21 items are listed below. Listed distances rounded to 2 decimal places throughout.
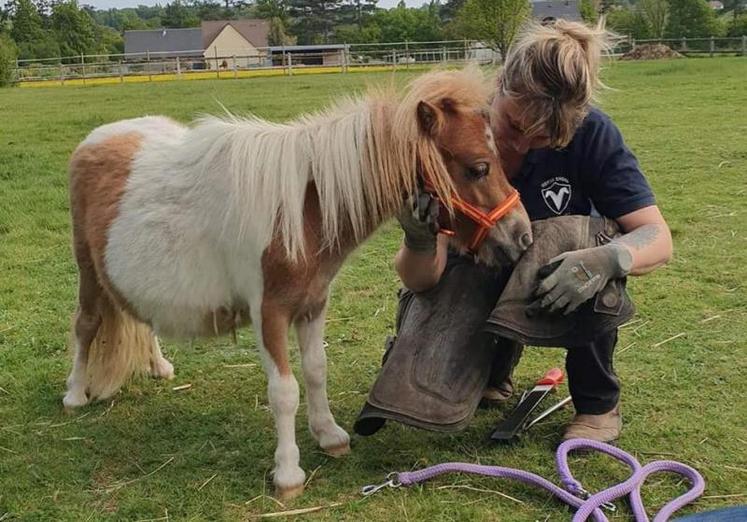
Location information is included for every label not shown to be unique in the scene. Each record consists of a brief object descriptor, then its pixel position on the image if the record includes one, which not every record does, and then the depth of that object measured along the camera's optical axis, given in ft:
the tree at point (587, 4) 113.85
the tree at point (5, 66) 88.48
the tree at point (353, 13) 264.31
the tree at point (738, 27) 124.88
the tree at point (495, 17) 97.45
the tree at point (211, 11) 335.67
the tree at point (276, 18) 242.99
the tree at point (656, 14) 138.10
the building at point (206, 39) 217.56
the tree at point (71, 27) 190.60
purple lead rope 7.97
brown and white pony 7.95
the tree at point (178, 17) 305.12
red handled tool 9.70
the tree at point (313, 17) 260.21
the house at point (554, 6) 153.53
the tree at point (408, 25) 195.93
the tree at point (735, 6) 155.31
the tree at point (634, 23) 137.90
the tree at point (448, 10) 230.68
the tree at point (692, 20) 132.22
